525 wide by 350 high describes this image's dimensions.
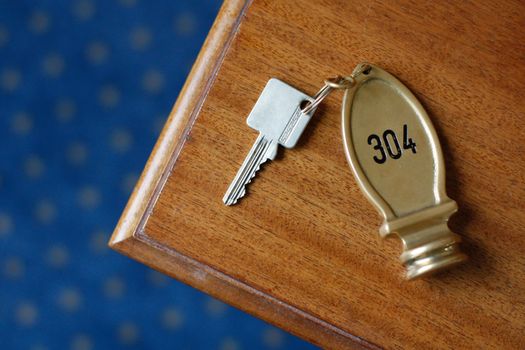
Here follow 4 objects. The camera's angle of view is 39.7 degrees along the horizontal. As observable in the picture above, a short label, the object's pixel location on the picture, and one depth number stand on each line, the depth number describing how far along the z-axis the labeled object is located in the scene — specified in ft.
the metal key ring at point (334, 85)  2.00
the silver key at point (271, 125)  2.07
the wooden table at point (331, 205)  2.10
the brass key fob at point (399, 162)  2.02
